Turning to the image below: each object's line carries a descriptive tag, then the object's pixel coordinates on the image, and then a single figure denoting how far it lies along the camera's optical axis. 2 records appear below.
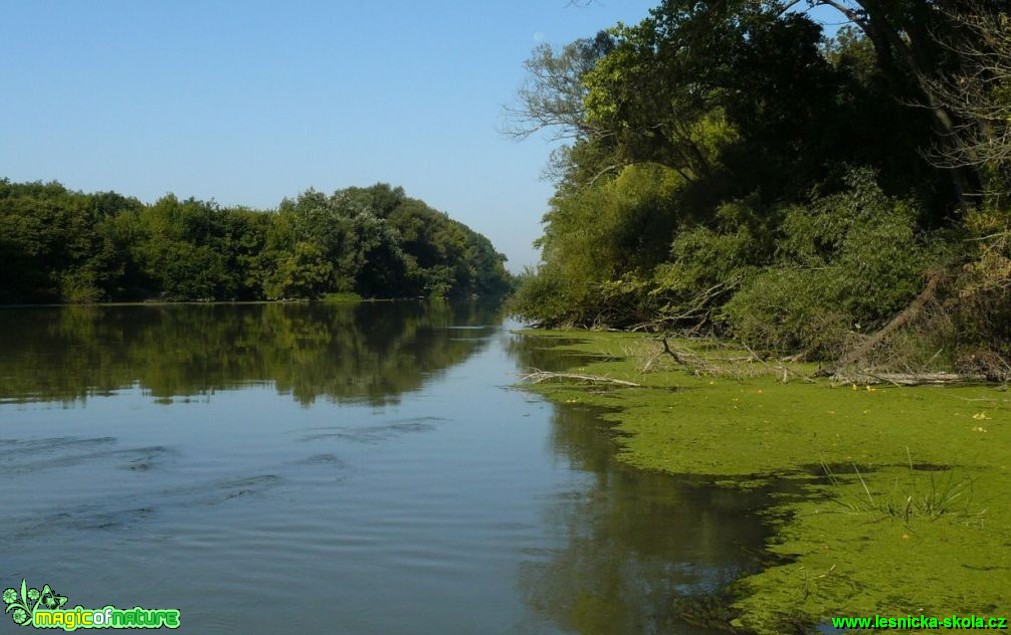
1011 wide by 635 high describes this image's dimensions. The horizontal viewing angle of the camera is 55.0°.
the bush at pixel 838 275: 17.23
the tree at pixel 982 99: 13.63
